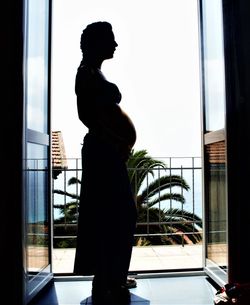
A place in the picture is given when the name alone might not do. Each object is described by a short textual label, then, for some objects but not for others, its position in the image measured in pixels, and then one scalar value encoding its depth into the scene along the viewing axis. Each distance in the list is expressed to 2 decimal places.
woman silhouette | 2.17
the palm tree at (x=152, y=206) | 4.44
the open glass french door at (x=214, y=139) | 2.41
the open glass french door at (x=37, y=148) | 2.17
